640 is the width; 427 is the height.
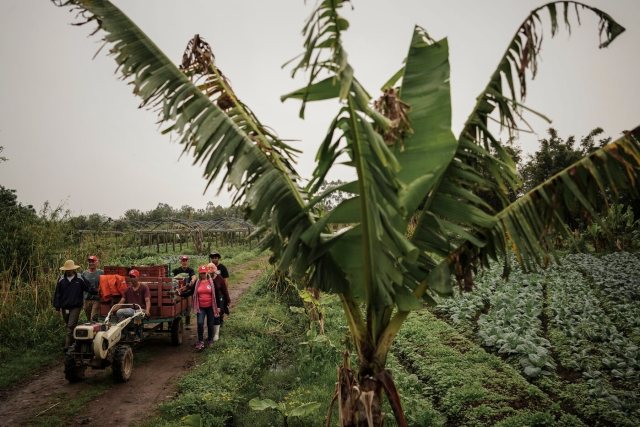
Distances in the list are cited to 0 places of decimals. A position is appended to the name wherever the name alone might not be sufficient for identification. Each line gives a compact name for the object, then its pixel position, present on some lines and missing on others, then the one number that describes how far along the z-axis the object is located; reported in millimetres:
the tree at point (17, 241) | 11562
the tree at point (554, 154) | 26406
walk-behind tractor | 7117
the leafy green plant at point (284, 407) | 5223
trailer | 8567
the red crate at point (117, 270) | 9813
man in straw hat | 8406
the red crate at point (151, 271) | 10078
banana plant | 2795
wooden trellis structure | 23672
